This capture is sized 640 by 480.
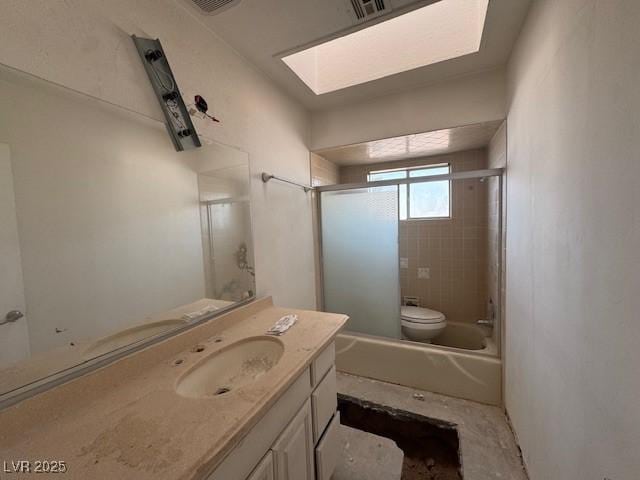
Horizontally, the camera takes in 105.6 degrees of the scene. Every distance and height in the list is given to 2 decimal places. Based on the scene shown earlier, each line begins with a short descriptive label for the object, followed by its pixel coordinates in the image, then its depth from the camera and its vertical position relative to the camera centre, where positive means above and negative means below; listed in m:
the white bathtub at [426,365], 1.78 -1.15
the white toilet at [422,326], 2.39 -1.03
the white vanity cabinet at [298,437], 0.69 -0.74
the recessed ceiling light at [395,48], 1.48 +1.21
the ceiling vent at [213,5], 1.09 +1.02
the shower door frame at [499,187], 1.75 +0.28
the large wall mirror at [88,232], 0.70 +0.01
